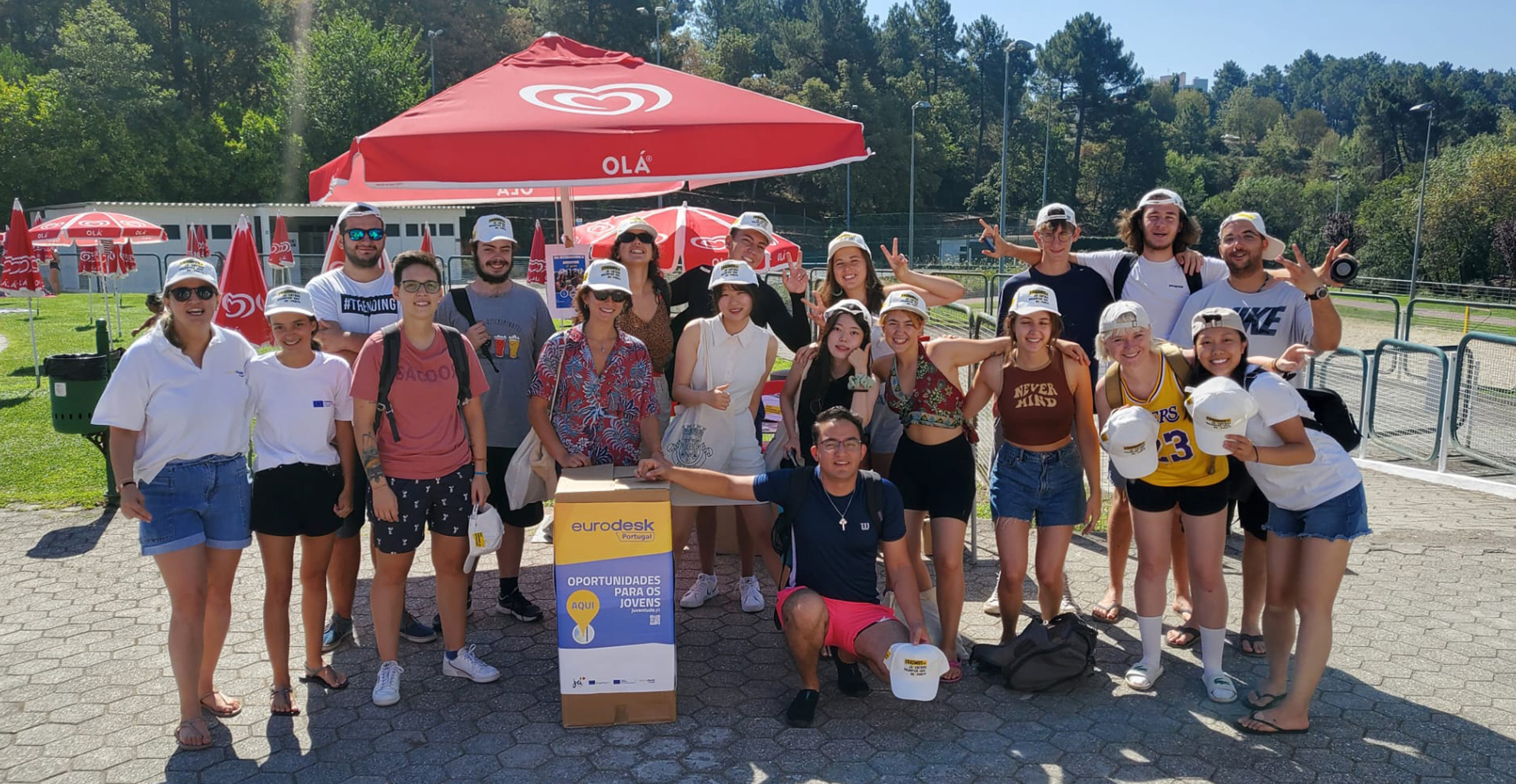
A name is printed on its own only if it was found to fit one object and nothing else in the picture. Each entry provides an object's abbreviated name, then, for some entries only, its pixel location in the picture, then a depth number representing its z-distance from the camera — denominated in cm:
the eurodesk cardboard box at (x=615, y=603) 421
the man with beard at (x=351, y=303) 488
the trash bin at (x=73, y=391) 773
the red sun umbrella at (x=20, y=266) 1430
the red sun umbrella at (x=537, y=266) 1435
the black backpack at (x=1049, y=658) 449
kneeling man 429
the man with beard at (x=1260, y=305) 482
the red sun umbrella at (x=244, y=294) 595
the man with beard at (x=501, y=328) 505
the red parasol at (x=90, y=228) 2195
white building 3619
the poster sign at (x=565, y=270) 630
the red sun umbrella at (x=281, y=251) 1205
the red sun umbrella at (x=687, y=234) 1308
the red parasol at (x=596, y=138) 473
